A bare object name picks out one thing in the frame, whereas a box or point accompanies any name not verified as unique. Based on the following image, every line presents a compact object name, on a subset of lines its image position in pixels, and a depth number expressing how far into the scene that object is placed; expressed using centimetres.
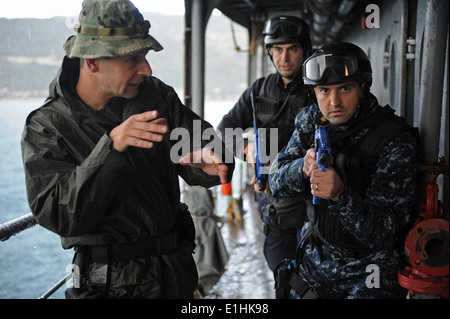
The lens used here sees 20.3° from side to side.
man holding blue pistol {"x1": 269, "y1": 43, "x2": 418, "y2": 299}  415
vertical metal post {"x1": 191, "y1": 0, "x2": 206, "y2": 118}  588
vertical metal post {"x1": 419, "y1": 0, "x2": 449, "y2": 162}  419
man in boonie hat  392
